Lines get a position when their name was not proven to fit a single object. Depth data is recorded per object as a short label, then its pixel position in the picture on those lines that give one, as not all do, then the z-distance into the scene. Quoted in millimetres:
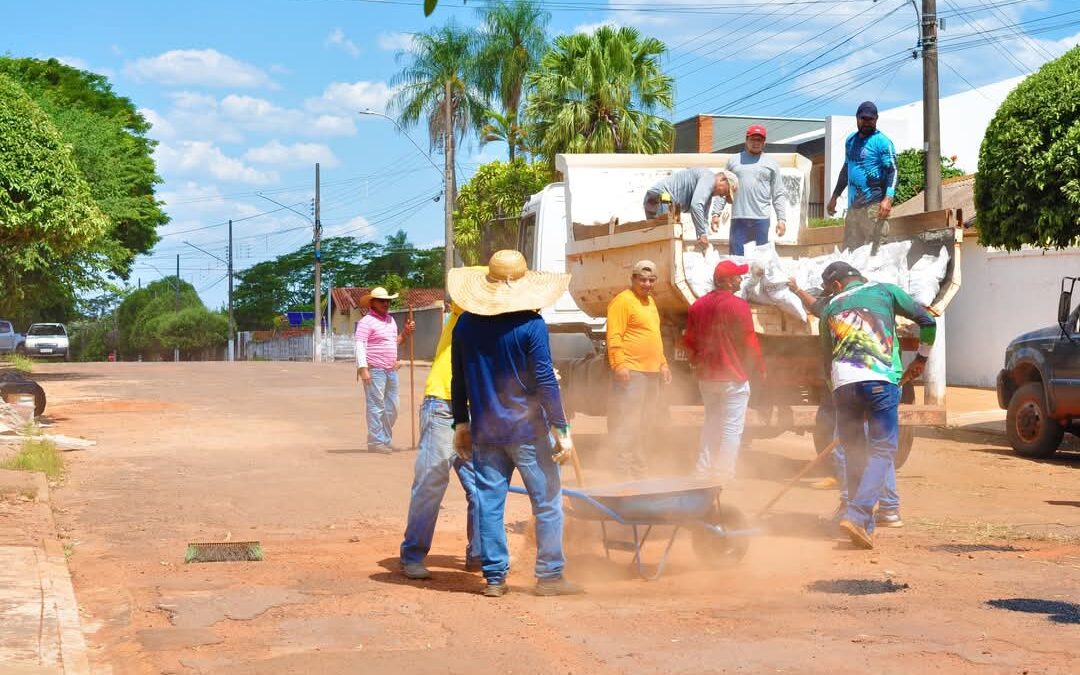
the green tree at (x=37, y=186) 17438
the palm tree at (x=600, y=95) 31297
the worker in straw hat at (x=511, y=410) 6844
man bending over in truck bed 12219
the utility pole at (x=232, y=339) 73488
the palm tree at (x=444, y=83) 42419
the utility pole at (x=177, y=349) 84750
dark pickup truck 13766
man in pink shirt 13688
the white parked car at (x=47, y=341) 52062
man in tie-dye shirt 8305
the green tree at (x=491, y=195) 36938
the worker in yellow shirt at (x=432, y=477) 7383
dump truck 11477
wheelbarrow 7074
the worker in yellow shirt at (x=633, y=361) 10719
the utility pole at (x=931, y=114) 18398
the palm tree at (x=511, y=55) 42094
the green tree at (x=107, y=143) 29641
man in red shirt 9953
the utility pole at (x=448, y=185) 36656
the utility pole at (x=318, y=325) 54000
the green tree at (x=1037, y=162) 14891
